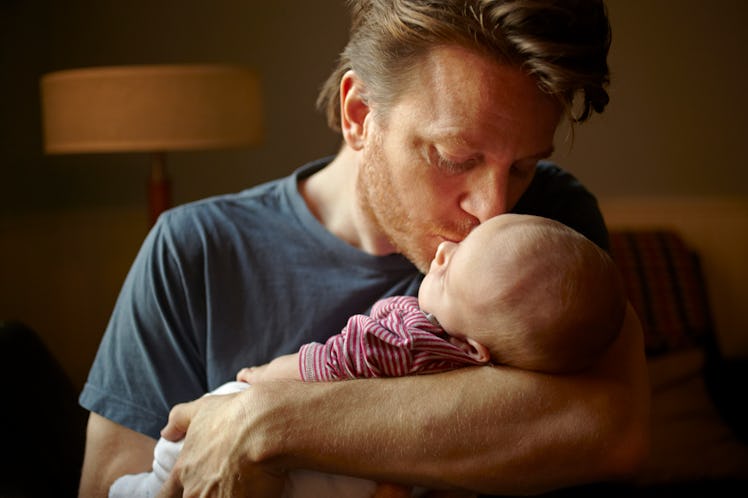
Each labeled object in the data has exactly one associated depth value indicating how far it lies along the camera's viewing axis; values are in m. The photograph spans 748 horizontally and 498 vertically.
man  1.18
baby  1.15
